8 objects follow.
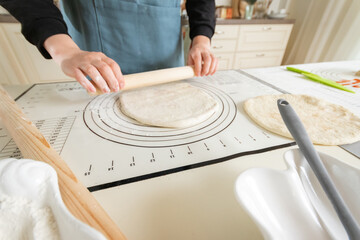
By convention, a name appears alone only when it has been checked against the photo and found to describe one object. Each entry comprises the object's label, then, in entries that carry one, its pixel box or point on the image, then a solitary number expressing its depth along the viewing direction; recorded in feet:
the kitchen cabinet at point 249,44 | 6.28
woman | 1.47
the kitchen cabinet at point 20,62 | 5.08
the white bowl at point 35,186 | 0.51
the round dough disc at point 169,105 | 1.41
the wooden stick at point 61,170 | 0.56
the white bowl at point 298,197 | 0.66
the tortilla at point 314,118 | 1.26
